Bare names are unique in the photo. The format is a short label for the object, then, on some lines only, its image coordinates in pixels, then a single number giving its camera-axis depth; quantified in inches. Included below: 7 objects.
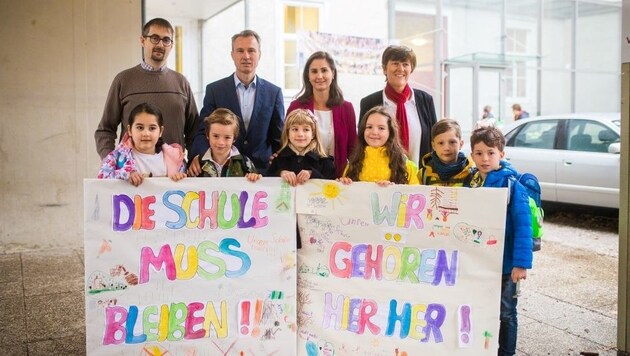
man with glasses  159.2
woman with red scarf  160.1
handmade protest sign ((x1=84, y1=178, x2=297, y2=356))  127.3
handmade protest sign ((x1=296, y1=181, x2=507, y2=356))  127.1
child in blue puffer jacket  127.9
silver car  333.4
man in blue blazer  159.6
